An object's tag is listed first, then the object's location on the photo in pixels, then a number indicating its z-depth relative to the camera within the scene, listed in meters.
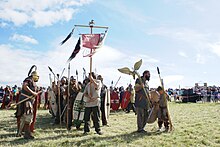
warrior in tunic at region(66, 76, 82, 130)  8.95
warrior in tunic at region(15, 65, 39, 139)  7.13
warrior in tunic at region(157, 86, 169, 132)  8.31
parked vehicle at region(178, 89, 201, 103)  26.31
